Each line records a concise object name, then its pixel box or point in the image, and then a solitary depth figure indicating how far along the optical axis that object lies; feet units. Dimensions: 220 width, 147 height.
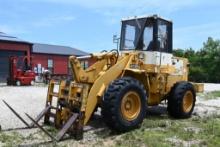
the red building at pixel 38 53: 70.29
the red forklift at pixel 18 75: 55.79
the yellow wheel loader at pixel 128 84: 17.19
